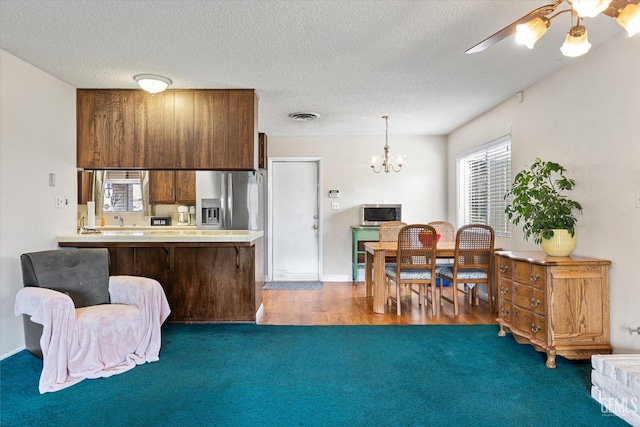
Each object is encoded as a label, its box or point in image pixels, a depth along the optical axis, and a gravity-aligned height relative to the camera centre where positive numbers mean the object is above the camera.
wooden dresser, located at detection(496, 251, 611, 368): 2.65 -0.67
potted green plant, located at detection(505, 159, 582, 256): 2.90 -0.02
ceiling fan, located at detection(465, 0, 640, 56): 1.41 +0.76
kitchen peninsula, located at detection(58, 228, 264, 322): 3.65 -0.61
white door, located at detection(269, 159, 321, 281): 6.14 -0.12
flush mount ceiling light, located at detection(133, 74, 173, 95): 3.41 +1.14
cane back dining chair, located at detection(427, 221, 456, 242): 4.98 -0.28
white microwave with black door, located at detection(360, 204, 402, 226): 5.80 -0.06
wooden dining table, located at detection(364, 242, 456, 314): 4.11 -0.57
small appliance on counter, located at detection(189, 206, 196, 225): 6.06 -0.09
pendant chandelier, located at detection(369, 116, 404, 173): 5.53 +0.69
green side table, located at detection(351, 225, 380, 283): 5.62 -0.43
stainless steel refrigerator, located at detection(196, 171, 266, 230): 5.12 +0.12
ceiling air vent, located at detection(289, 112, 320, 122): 4.73 +1.16
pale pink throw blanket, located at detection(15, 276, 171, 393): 2.33 -0.78
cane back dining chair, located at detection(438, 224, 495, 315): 4.04 -0.52
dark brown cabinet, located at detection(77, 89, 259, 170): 3.81 +0.79
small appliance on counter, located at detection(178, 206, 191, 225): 6.02 -0.10
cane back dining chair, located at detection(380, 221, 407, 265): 4.82 -0.30
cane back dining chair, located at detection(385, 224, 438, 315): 3.97 -0.51
